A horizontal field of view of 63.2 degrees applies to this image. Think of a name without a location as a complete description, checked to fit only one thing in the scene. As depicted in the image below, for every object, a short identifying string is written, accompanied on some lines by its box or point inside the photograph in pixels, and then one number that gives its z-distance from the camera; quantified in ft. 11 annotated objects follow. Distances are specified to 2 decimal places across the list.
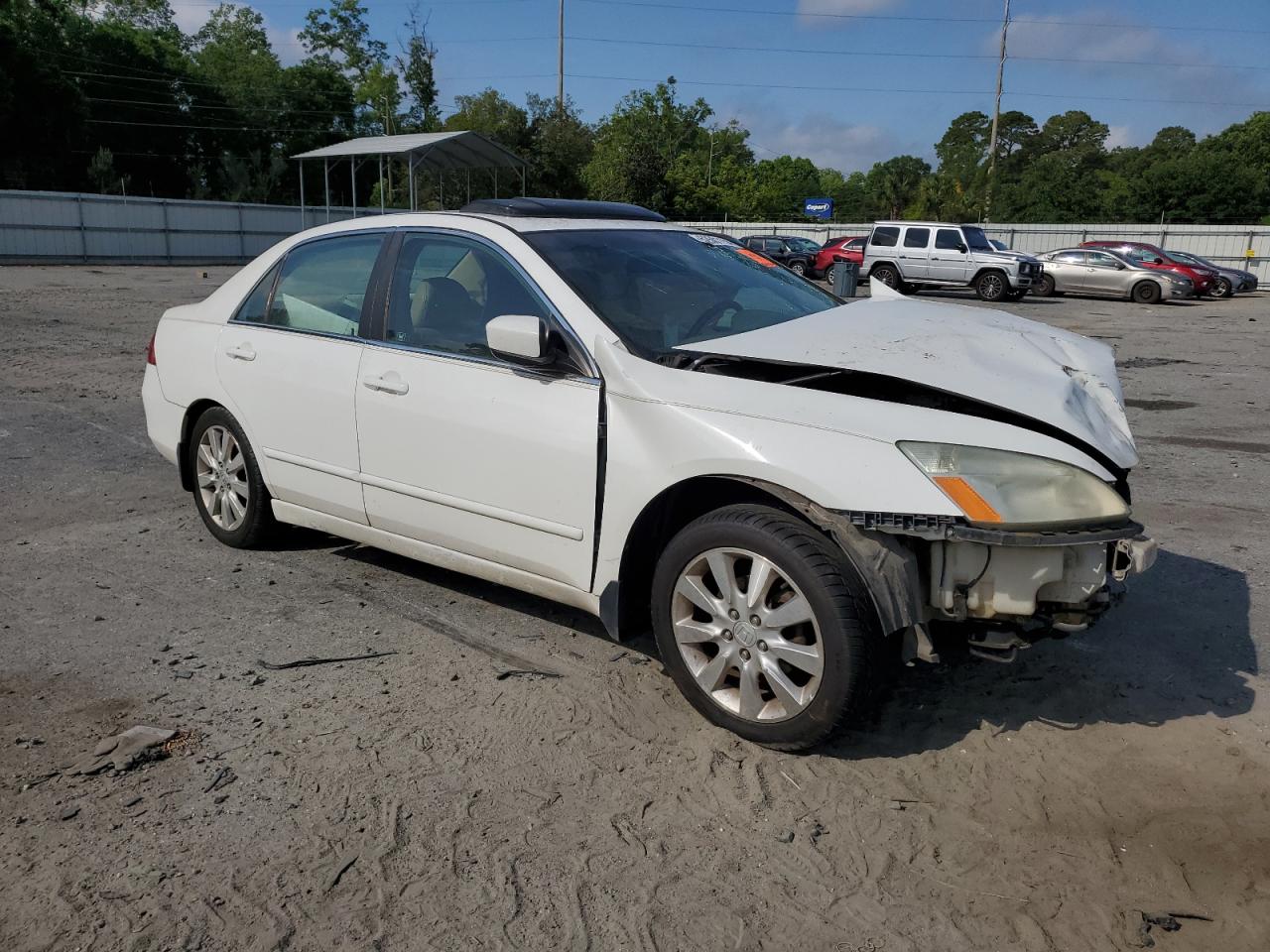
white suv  84.99
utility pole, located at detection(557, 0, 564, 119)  192.34
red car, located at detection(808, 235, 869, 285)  104.74
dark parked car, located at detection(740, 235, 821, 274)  108.47
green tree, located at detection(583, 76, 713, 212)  172.76
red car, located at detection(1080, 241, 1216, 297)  90.89
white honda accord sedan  10.02
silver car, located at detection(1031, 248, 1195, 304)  88.58
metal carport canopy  90.33
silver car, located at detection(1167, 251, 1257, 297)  97.30
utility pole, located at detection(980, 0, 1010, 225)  168.96
